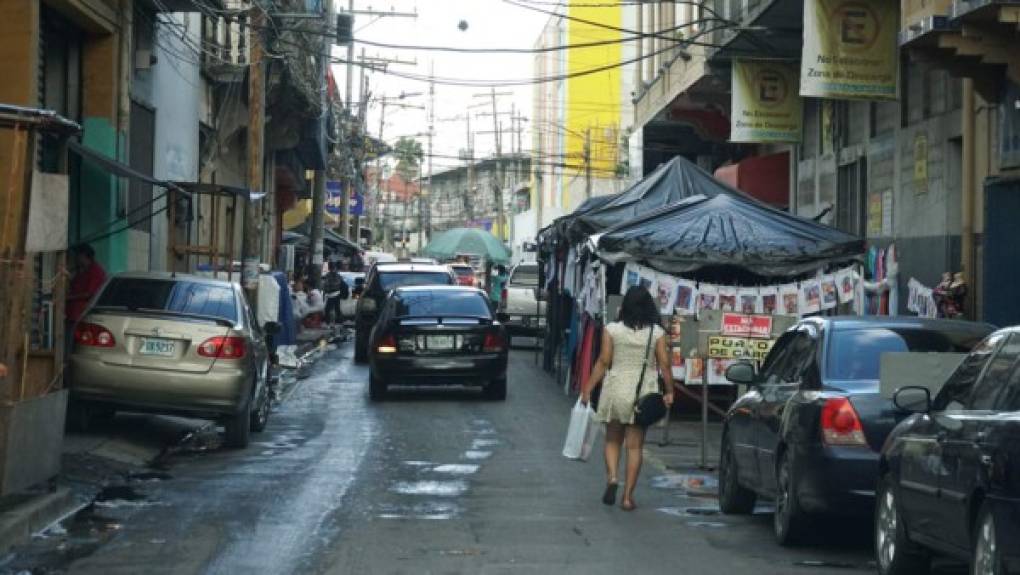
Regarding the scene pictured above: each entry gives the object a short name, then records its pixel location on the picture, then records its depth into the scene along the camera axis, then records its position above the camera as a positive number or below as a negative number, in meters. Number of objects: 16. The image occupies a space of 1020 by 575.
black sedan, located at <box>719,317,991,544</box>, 9.86 -0.76
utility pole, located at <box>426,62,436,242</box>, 101.69 +7.43
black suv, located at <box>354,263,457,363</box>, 31.20 +0.25
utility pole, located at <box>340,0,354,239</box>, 59.48 +4.35
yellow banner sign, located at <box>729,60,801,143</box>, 28.78 +3.56
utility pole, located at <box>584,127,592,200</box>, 64.89 +5.43
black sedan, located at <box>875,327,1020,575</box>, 7.20 -0.83
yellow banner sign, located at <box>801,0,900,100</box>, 21.98 +3.45
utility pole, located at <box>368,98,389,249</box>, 107.65 +6.53
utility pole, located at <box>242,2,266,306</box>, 25.28 +2.30
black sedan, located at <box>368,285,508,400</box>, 22.56 -0.79
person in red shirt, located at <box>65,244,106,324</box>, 18.88 +0.08
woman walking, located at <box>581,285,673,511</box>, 12.66 -0.57
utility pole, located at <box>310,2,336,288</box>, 47.06 +2.37
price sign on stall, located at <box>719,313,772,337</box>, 16.84 -0.27
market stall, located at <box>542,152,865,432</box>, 20.41 +0.45
